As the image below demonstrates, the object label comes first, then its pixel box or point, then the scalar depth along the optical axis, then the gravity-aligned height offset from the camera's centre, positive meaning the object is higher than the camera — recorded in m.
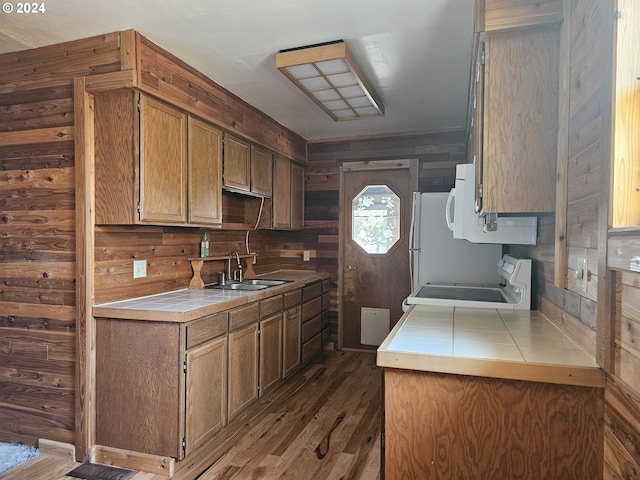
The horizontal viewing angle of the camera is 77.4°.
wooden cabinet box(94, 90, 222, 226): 2.24 +0.42
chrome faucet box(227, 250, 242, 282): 3.62 -0.33
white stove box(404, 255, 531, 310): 2.14 -0.37
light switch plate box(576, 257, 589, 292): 1.31 -0.12
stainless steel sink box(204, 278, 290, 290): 3.31 -0.44
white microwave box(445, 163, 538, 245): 2.08 +0.07
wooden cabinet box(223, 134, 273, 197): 3.13 +0.57
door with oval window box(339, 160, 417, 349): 4.30 -0.15
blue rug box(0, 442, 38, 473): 2.24 -1.31
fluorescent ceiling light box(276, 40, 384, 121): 2.34 +1.05
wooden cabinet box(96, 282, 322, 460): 2.15 -0.85
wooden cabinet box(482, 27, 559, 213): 1.62 +0.48
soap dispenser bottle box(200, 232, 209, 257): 3.22 -0.11
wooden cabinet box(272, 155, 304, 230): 3.96 +0.41
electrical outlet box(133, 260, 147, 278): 2.54 -0.23
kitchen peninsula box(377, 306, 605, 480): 1.22 -0.56
